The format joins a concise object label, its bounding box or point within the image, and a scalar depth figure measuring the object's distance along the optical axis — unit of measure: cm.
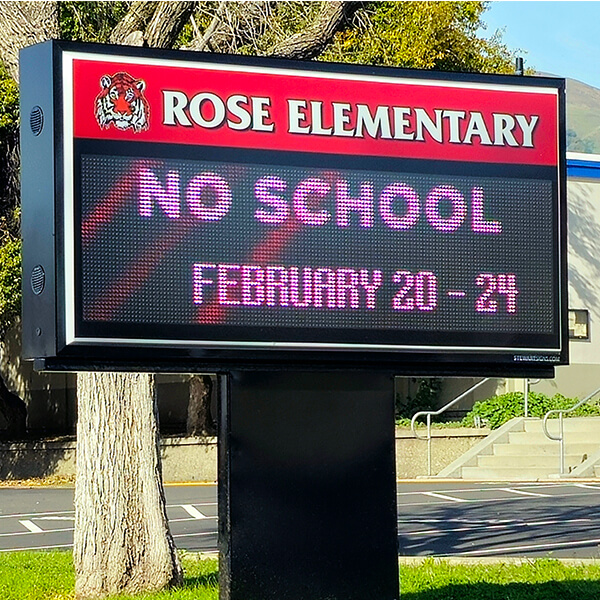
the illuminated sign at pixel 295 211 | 659
